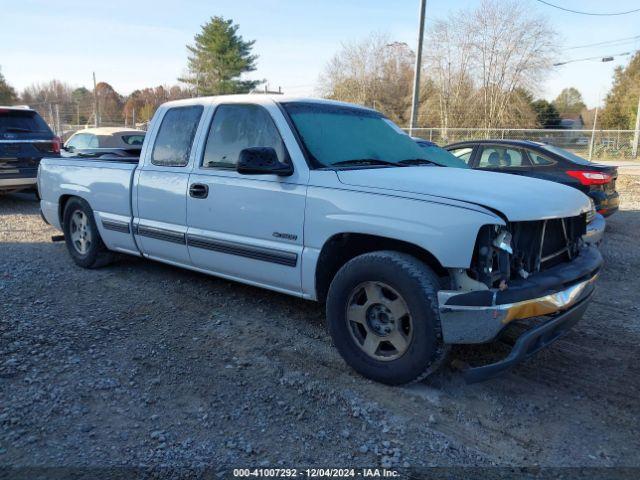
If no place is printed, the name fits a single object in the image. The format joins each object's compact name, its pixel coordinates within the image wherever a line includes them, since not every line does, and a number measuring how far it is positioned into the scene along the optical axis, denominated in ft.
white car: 39.65
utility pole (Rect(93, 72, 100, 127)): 103.76
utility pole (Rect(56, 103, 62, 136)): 91.74
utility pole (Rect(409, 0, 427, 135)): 46.92
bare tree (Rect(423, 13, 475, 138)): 117.60
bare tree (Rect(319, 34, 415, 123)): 146.41
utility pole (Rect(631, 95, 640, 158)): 85.05
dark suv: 31.63
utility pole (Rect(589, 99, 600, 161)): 79.64
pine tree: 151.94
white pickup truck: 9.85
